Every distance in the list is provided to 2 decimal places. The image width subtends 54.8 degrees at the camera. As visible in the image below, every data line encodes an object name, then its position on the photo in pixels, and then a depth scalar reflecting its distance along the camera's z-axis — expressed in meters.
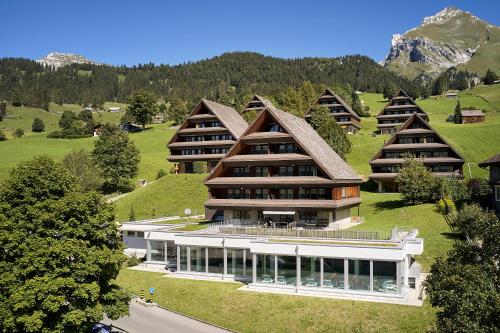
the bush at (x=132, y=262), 46.14
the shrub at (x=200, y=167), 77.32
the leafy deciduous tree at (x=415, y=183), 54.59
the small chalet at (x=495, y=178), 48.33
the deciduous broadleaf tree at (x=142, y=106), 129.25
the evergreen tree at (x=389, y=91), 164.27
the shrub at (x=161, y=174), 83.75
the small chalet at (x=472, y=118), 115.00
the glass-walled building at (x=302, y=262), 32.72
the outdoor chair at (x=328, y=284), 34.19
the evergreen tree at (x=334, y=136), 78.06
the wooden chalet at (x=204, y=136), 77.31
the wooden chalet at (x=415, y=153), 68.12
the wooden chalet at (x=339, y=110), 108.19
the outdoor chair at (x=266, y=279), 36.47
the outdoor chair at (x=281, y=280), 36.03
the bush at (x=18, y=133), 138.41
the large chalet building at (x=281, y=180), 45.94
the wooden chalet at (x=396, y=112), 103.88
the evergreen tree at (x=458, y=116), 115.62
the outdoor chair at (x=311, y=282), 34.84
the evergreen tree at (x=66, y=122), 144.50
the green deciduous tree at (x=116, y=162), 78.75
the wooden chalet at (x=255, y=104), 105.19
